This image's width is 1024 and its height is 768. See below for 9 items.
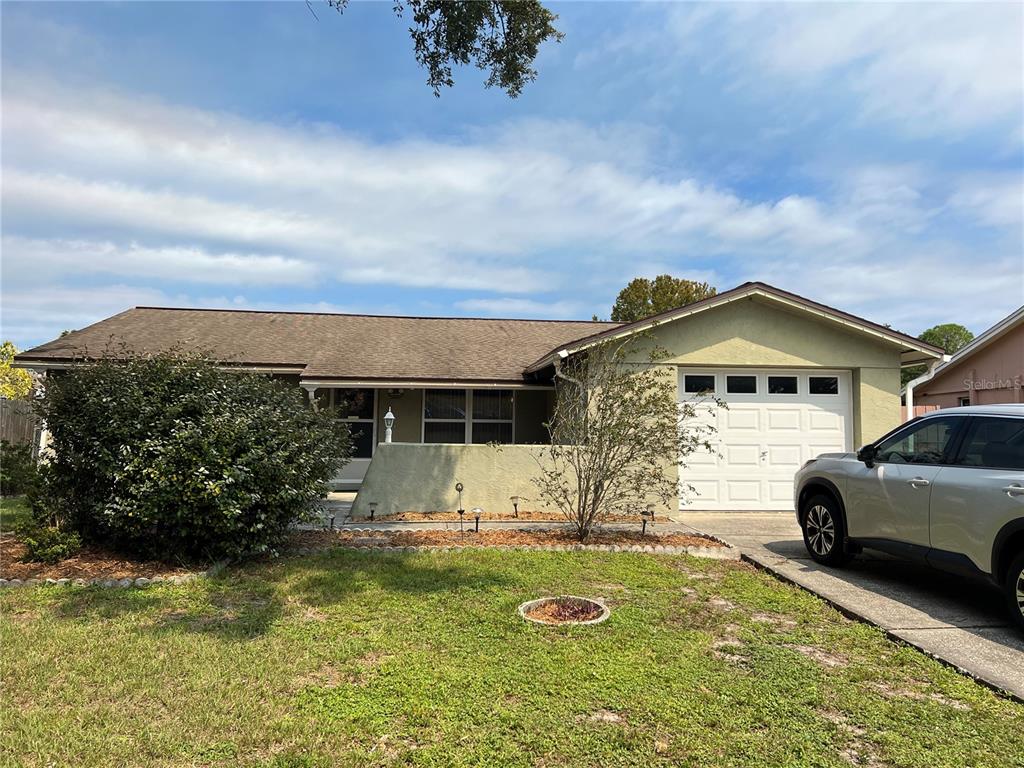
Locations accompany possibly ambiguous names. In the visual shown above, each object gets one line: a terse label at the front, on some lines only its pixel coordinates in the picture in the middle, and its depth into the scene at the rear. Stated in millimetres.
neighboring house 15039
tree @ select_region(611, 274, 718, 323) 33062
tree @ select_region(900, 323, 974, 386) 53688
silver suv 5109
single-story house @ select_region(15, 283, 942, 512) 10961
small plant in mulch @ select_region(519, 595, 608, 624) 5469
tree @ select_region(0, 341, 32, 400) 21453
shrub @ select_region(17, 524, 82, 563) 6824
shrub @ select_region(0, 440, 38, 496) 9439
